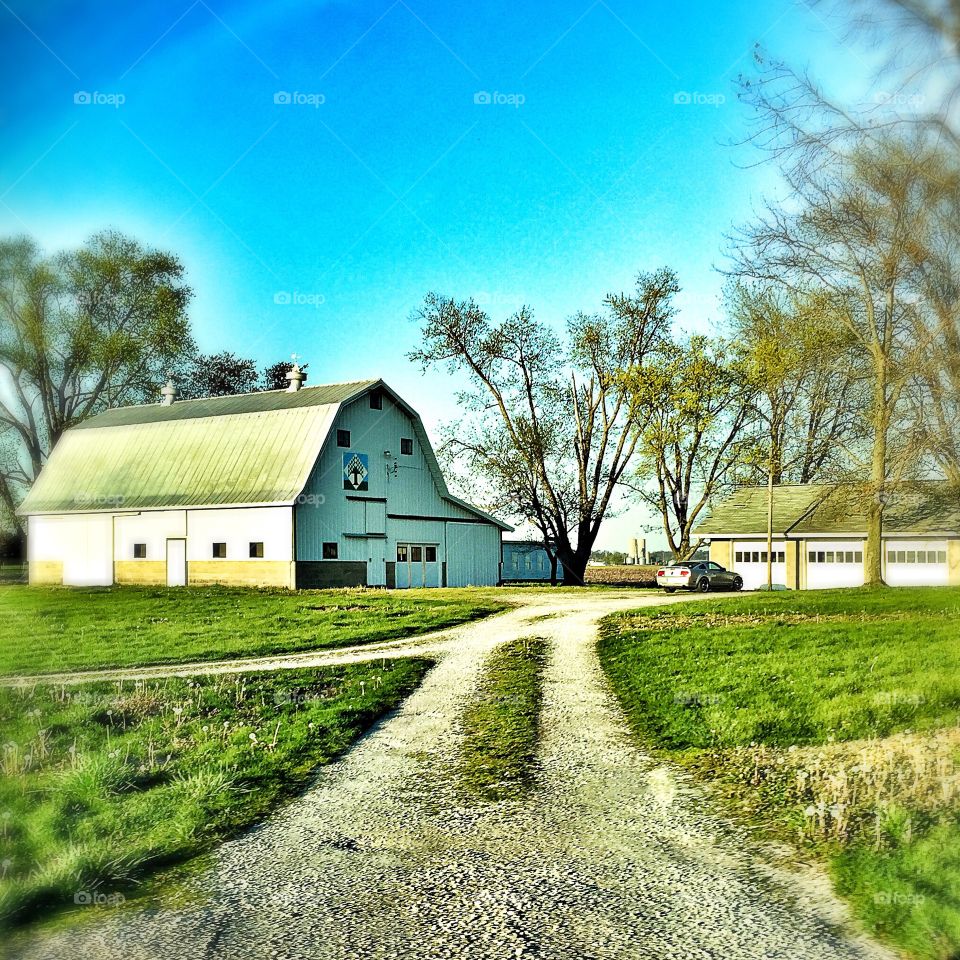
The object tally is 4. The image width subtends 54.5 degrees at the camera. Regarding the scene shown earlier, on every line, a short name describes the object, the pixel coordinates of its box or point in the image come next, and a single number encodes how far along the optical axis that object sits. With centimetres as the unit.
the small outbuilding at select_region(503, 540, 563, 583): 5219
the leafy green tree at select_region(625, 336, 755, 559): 3881
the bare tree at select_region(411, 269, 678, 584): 4097
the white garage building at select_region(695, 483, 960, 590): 3934
